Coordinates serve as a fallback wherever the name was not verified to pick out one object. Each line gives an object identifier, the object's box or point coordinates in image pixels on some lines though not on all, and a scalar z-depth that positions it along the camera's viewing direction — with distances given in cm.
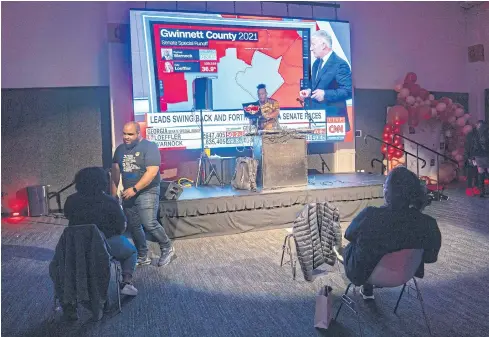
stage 531
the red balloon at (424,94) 924
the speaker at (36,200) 716
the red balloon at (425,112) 905
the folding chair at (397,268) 250
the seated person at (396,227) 252
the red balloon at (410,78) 917
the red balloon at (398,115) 885
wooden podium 589
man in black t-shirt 403
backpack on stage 583
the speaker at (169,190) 523
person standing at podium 641
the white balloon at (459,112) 947
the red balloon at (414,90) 916
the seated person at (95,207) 301
